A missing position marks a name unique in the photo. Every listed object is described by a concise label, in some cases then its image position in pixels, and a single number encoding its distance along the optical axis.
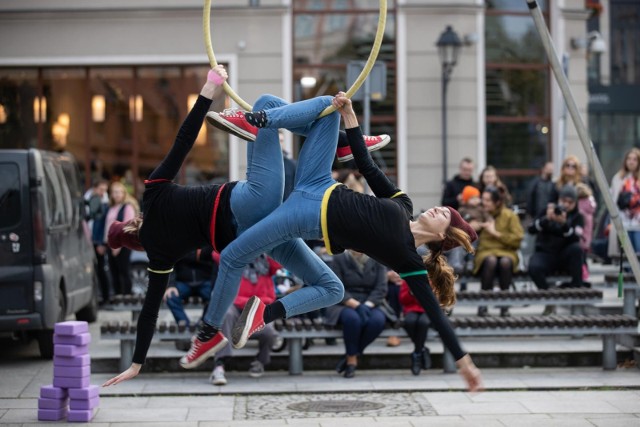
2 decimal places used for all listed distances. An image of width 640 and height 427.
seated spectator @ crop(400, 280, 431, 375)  12.09
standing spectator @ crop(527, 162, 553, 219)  16.53
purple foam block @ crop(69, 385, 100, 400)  9.99
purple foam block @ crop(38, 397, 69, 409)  9.98
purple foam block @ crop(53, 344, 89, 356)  10.03
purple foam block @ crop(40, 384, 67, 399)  9.98
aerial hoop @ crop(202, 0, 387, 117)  6.94
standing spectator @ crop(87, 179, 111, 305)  16.50
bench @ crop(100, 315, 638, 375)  11.93
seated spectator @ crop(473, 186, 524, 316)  14.17
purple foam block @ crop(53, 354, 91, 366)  10.06
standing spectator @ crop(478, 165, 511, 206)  14.57
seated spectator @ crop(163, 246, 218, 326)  13.06
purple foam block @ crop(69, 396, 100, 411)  9.99
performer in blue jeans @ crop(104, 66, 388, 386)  6.86
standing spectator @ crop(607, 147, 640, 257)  14.80
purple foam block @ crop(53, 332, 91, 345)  10.09
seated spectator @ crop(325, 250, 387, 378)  11.98
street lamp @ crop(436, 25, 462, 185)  18.94
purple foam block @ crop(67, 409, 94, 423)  9.97
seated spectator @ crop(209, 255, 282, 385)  11.88
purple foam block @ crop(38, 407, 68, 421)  9.99
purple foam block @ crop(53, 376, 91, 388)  10.02
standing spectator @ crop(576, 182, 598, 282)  16.23
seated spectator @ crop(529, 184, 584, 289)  14.19
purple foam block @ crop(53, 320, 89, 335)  10.07
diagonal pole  8.64
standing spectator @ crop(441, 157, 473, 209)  15.72
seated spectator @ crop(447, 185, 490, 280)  14.20
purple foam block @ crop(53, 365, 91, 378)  10.05
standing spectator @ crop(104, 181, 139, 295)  16.14
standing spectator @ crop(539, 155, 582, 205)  15.09
